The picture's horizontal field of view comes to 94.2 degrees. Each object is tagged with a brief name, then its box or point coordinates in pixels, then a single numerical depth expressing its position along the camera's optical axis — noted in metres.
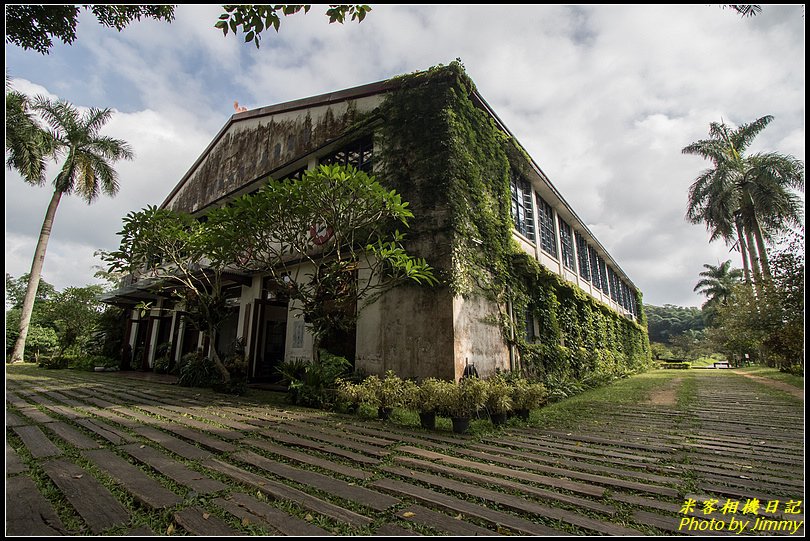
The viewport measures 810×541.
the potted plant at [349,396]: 5.86
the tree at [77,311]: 23.81
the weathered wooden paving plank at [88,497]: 2.12
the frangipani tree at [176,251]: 7.95
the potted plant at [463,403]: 4.59
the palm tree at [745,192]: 18.86
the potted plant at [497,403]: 4.96
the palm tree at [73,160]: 19.44
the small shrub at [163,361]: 14.14
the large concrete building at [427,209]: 7.59
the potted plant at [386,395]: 5.48
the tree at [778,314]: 11.45
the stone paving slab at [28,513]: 1.99
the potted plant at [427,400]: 4.81
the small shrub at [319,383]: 6.59
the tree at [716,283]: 42.34
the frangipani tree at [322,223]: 6.47
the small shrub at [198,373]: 9.52
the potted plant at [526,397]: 5.38
